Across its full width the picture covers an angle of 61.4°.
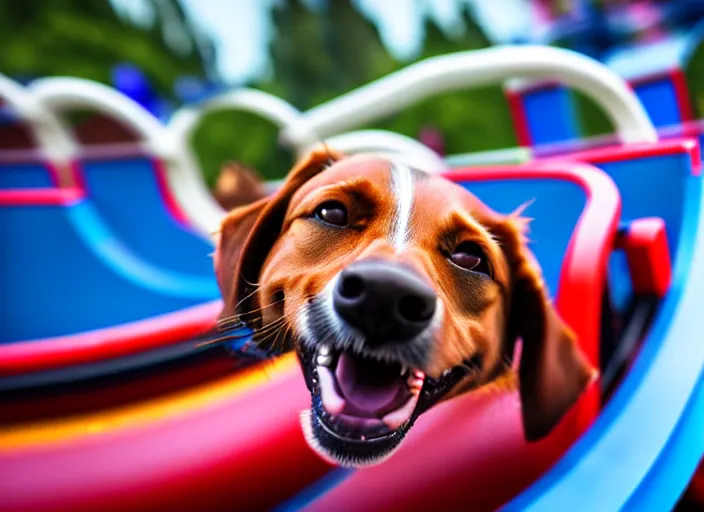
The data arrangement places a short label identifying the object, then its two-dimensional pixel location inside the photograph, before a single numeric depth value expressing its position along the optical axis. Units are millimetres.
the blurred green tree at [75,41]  6832
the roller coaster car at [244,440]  534
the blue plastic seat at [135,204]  1815
